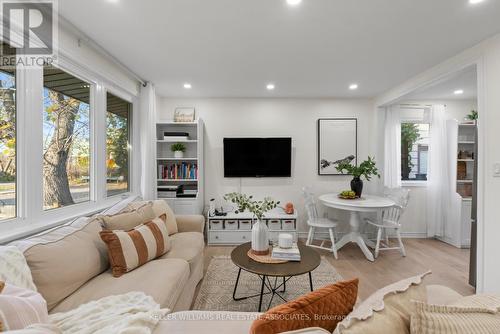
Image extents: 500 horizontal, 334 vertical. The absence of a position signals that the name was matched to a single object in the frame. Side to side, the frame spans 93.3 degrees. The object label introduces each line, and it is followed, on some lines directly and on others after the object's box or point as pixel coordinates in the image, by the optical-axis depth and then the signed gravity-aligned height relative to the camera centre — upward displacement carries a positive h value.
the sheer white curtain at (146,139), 3.34 +0.36
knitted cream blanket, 1.12 -0.79
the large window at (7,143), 1.67 +0.14
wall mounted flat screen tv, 4.02 +0.18
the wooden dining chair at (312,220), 3.37 -0.82
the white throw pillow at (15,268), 1.16 -0.53
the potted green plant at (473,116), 3.85 +0.83
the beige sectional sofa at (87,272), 1.35 -0.75
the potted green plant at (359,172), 3.57 -0.10
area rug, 2.17 -1.28
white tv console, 3.72 -1.00
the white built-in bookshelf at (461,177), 3.71 -0.18
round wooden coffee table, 1.77 -0.79
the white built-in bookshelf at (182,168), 3.65 -0.06
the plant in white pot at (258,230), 2.09 -0.58
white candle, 2.09 -0.67
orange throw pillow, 0.79 -0.51
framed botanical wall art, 4.12 +0.36
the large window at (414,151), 4.20 +0.27
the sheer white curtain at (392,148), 4.03 +0.31
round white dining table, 3.09 -0.54
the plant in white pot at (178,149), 3.79 +0.25
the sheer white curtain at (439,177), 3.89 -0.19
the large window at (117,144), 2.93 +0.27
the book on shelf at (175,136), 3.74 +0.46
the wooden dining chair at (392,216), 3.32 -0.78
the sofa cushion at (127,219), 2.00 -0.49
